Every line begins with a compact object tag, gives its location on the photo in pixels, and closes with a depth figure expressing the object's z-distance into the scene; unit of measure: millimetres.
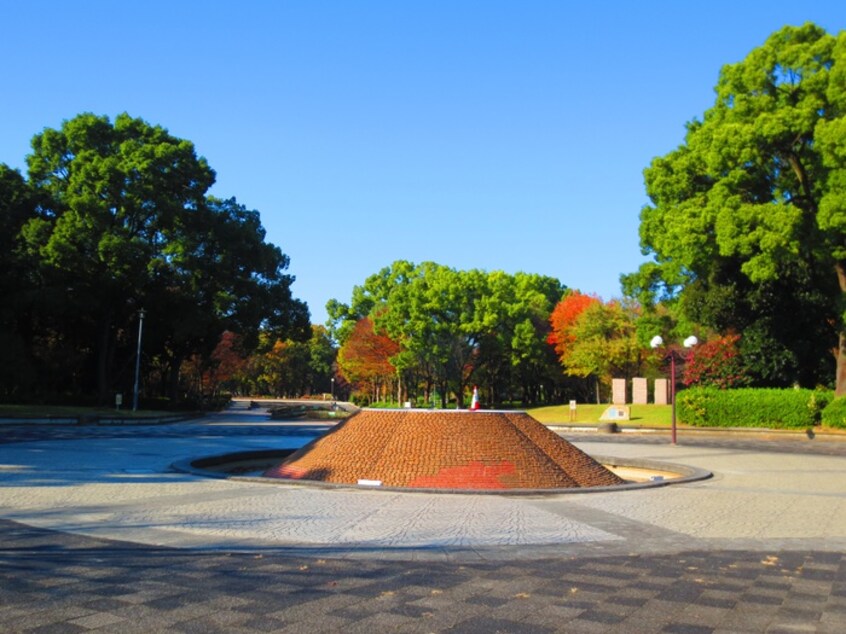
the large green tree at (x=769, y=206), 31438
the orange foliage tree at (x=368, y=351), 62250
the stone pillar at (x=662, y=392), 48344
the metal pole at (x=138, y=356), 42406
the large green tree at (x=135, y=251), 40531
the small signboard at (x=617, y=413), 41156
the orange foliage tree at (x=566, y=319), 58344
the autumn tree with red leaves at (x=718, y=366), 38750
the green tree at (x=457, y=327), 55125
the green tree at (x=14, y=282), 39406
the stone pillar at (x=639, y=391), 49375
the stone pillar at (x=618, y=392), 48156
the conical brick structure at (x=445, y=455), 13891
